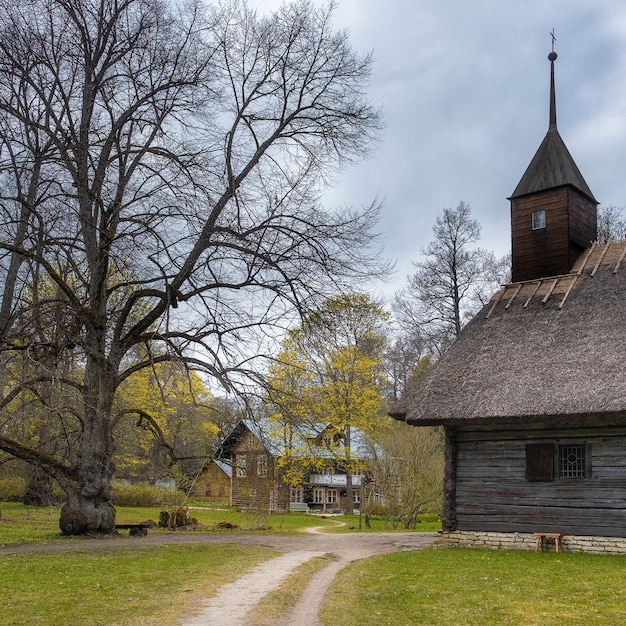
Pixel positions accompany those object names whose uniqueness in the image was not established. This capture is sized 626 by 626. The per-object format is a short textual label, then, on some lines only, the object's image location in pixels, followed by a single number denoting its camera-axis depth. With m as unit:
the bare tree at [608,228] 33.09
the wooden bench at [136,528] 19.23
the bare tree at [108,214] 16.52
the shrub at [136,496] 36.28
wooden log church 16.41
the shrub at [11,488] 33.34
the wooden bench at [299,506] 44.28
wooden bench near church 16.75
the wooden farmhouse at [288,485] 23.64
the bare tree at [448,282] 32.56
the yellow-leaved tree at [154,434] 20.82
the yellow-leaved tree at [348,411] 31.27
